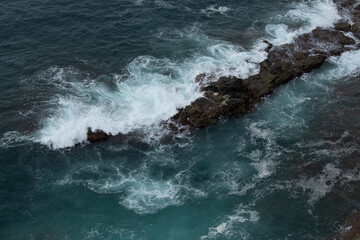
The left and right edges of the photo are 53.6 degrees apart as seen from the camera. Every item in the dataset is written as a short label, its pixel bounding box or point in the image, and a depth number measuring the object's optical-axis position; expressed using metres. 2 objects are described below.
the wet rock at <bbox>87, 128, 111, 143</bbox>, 50.34
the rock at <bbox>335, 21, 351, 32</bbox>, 70.06
